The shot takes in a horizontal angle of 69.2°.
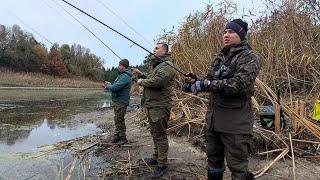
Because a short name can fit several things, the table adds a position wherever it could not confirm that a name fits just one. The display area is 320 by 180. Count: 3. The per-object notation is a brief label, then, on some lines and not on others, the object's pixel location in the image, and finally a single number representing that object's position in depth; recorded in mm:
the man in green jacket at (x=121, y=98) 4073
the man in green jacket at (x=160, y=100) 2962
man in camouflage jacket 1985
